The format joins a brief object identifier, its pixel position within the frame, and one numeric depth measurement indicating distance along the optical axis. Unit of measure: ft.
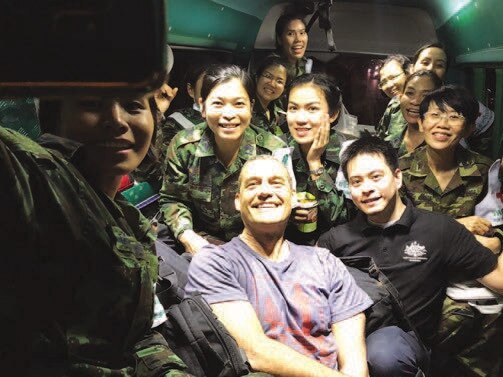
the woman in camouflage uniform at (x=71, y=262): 3.14
